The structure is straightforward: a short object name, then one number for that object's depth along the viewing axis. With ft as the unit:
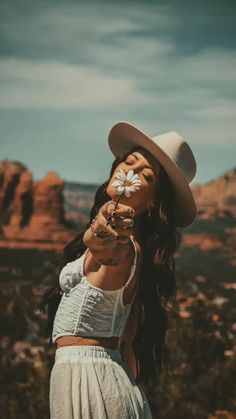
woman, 6.84
